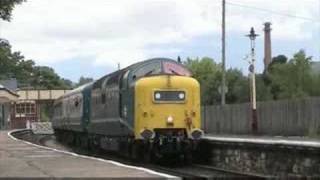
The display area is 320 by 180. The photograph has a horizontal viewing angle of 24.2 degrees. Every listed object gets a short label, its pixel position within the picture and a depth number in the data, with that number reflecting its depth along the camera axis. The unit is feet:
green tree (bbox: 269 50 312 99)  232.53
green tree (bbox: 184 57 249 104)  247.70
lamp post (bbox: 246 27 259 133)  132.67
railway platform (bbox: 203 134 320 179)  59.31
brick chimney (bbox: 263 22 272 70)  334.24
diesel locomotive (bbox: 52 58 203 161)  76.59
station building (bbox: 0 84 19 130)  234.58
